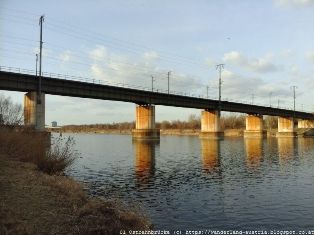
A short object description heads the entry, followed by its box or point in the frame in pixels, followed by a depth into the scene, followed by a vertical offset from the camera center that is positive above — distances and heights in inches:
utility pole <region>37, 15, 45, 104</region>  2534.4 +599.3
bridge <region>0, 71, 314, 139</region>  2696.9 +310.7
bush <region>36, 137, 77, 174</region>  980.6 -73.5
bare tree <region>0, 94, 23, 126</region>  1471.7 +66.1
